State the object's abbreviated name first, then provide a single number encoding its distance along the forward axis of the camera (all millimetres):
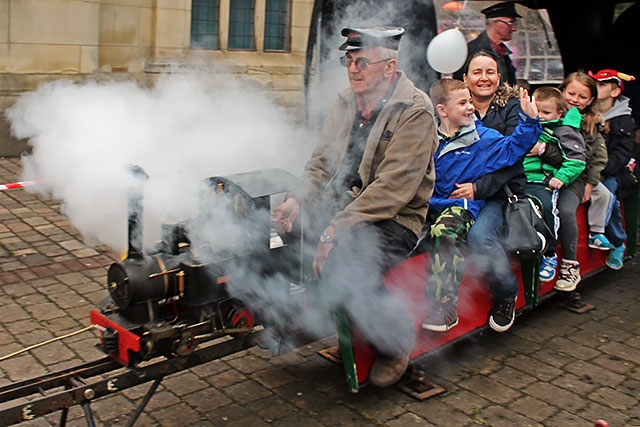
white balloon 5180
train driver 3758
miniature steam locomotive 3262
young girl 5156
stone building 9180
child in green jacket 5020
